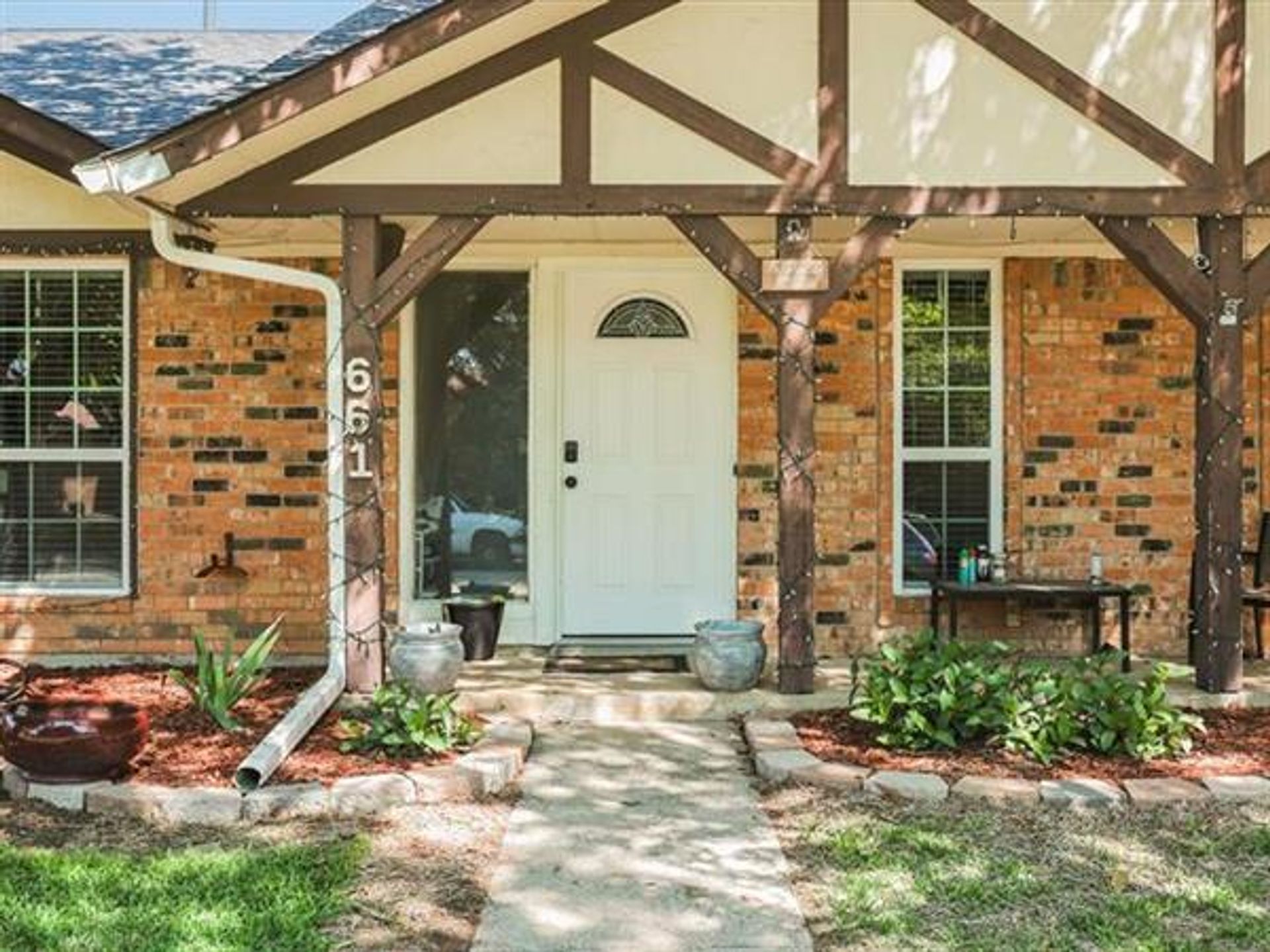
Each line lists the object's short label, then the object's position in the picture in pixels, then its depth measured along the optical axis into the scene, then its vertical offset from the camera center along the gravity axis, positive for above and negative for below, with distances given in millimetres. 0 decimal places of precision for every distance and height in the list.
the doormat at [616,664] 7277 -1037
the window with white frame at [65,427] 7871 +322
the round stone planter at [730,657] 6582 -882
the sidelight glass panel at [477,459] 8102 +143
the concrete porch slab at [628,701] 6516 -1102
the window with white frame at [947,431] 8023 +322
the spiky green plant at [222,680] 5973 -929
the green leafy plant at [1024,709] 5559 -982
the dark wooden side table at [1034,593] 7355 -619
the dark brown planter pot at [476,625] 7523 -827
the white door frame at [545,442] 8023 +245
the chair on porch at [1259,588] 7324 -613
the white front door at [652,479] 8039 +17
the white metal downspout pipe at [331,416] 6223 +328
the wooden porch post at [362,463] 6422 +89
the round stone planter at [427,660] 6246 -859
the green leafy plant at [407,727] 5531 -1064
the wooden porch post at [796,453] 6469 +149
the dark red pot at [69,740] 5012 -1005
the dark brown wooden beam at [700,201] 6422 +1393
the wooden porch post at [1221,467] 6465 +87
